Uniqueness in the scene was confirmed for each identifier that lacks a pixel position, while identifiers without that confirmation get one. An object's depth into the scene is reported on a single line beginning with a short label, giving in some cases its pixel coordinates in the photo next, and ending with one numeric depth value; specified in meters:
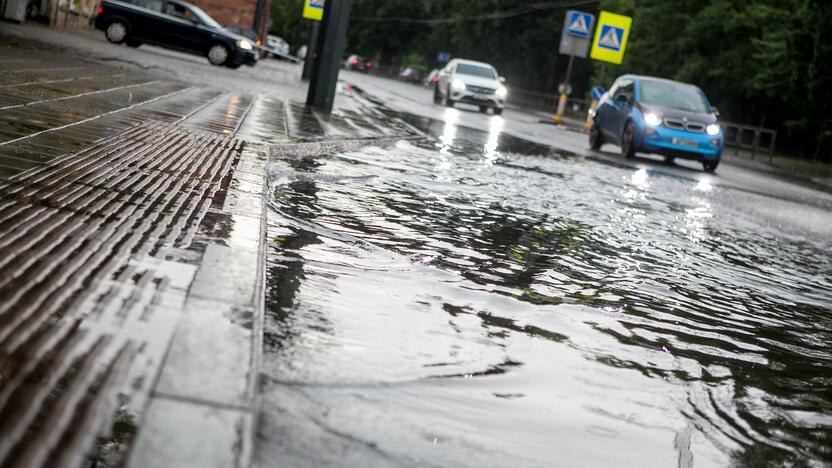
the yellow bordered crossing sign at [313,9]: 31.84
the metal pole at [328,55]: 17.41
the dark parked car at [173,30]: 30.84
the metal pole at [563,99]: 40.34
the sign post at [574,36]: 39.91
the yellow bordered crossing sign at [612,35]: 40.31
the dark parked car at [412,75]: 98.06
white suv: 35.22
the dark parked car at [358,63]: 94.81
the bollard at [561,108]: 40.31
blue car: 20.09
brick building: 65.00
